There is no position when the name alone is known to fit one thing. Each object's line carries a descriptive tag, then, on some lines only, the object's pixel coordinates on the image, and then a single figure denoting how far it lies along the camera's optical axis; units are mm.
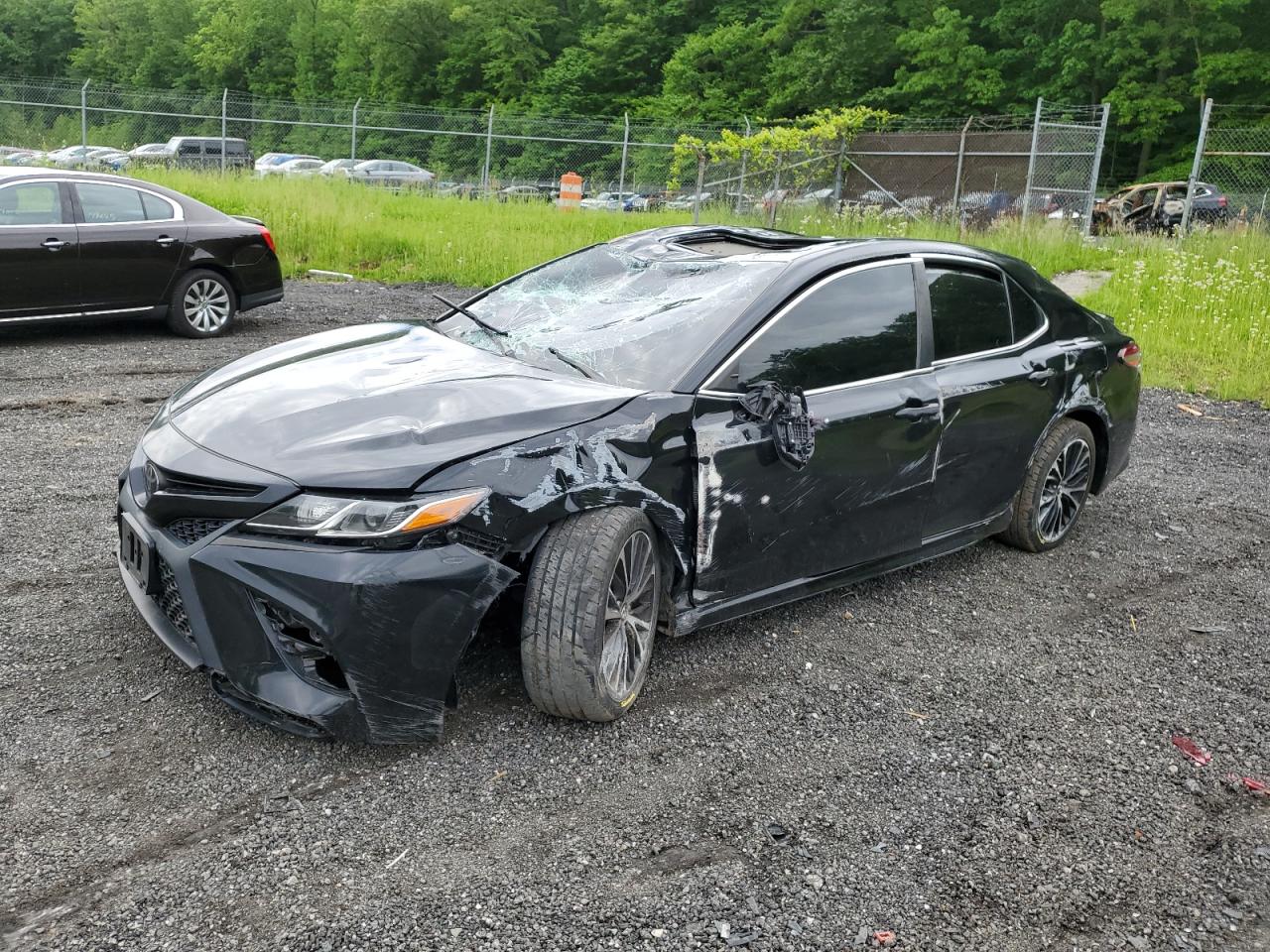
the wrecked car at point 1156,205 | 21641
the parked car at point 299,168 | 20288
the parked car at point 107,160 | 21877
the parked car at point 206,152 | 20828
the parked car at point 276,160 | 25125
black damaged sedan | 3062
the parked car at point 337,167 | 21419
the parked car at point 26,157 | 22347
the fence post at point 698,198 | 17422
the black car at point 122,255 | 8781
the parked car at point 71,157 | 22277
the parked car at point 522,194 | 20688
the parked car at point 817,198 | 21184
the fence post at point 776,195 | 19714
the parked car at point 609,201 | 22531
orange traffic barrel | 22828
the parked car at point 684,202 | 21188
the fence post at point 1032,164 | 18109
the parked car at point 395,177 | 20516
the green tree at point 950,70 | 39500
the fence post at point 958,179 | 19984
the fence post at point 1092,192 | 17422
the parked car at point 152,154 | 21956
